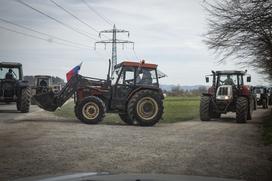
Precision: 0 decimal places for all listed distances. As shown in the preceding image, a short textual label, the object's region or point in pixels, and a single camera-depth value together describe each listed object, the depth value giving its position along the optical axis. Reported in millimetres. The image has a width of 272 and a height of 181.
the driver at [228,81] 22356
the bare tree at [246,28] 14046
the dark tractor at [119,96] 16625
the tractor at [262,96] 38844
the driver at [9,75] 22906
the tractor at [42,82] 36178
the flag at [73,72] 17797
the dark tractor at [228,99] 19844
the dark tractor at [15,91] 21688
